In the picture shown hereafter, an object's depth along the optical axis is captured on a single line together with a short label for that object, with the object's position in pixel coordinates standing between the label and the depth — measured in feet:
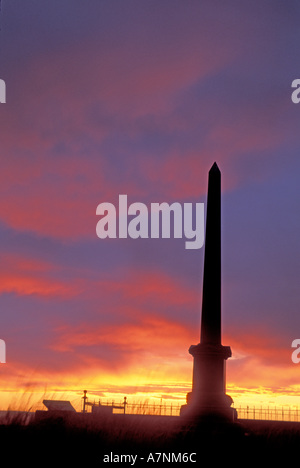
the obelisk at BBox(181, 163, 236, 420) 60.08
